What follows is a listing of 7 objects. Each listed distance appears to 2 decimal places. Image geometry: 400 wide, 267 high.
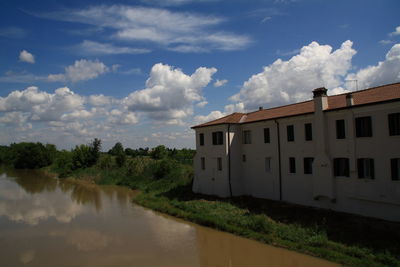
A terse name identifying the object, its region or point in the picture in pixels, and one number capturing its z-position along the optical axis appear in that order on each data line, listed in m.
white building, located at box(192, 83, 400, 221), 16.22
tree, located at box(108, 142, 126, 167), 51.20
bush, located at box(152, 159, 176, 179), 37.97
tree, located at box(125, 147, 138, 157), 96.81
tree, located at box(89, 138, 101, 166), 58.69
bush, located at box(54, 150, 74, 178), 58.46
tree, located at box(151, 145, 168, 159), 62.86
